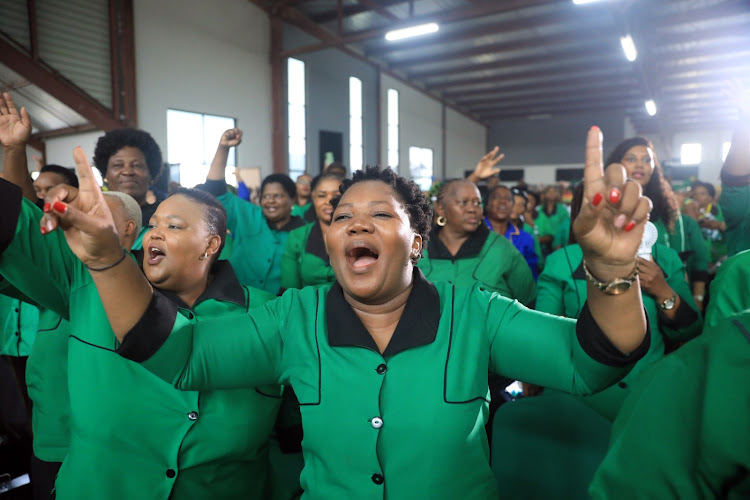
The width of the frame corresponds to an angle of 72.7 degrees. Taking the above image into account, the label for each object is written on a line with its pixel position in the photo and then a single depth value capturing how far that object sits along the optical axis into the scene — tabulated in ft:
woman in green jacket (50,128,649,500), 3.38
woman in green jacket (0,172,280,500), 4.49
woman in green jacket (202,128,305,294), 10.78
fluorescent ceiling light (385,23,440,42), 34.65
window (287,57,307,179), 40.75
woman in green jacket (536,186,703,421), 6.21
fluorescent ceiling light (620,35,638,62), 36.98
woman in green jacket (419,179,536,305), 9.17
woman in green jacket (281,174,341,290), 10.23
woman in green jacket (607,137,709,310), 9.23
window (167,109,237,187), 32.24
